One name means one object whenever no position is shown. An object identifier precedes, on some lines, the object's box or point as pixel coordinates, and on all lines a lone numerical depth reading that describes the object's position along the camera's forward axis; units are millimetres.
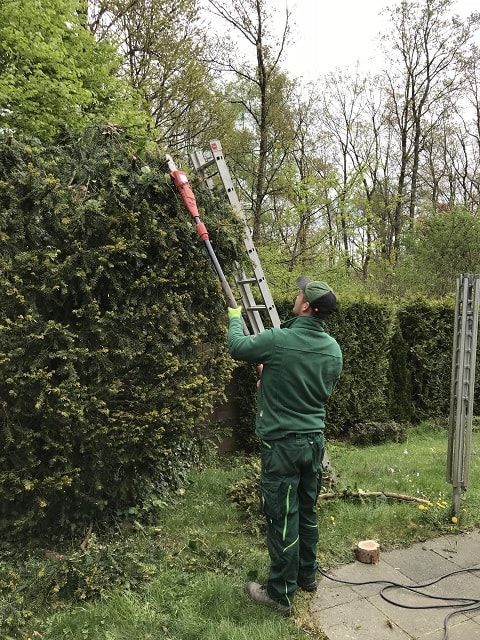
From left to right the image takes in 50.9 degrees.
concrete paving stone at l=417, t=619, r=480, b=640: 2986
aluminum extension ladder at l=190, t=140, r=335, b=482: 4574
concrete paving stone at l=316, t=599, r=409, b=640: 2998
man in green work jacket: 3111
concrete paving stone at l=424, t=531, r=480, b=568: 3961
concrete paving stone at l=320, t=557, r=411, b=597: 3531
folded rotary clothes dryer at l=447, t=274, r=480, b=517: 4453
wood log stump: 3852
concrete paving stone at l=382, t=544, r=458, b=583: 3729
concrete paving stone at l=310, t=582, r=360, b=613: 3309
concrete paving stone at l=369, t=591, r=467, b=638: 3076
